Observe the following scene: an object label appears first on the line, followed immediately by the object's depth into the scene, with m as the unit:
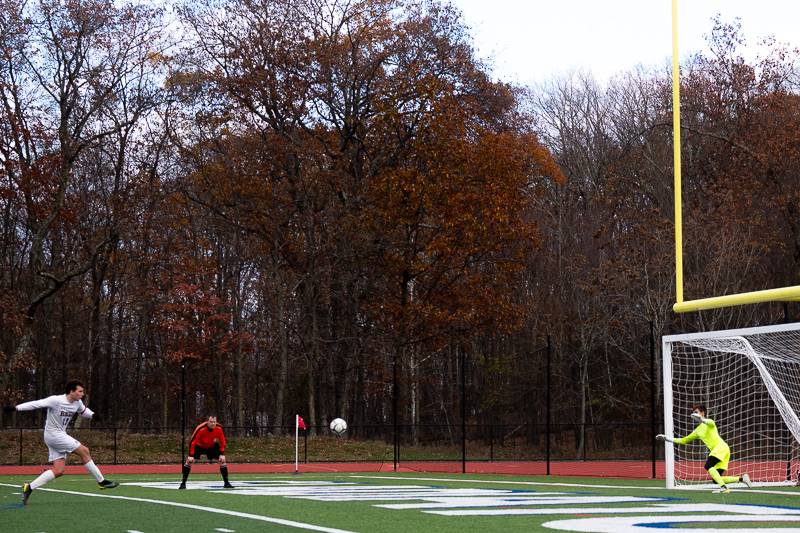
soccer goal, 21.89
